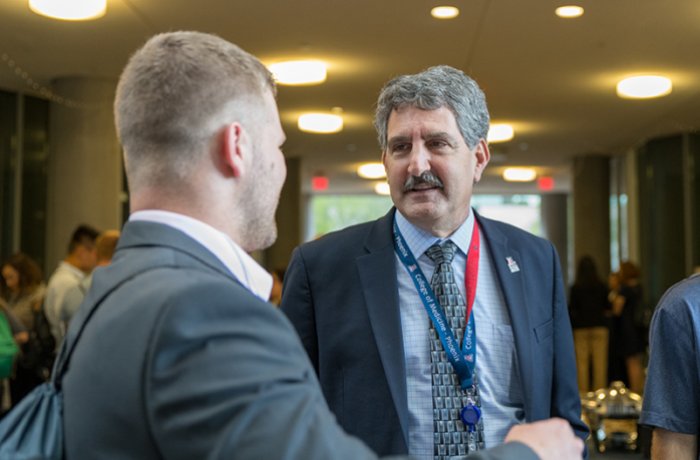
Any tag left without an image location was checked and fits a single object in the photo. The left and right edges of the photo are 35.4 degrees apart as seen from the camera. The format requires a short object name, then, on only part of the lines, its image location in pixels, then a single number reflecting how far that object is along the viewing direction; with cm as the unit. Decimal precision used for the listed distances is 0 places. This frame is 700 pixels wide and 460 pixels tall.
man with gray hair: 252
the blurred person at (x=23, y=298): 771
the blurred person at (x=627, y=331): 1305
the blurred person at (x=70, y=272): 718
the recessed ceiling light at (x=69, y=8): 829
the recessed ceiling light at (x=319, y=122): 1409
